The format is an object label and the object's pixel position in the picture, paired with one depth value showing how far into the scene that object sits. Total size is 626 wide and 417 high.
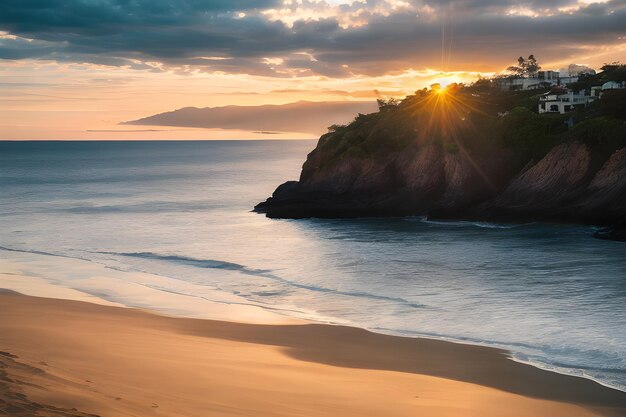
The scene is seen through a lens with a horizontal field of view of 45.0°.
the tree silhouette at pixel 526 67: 143.62
